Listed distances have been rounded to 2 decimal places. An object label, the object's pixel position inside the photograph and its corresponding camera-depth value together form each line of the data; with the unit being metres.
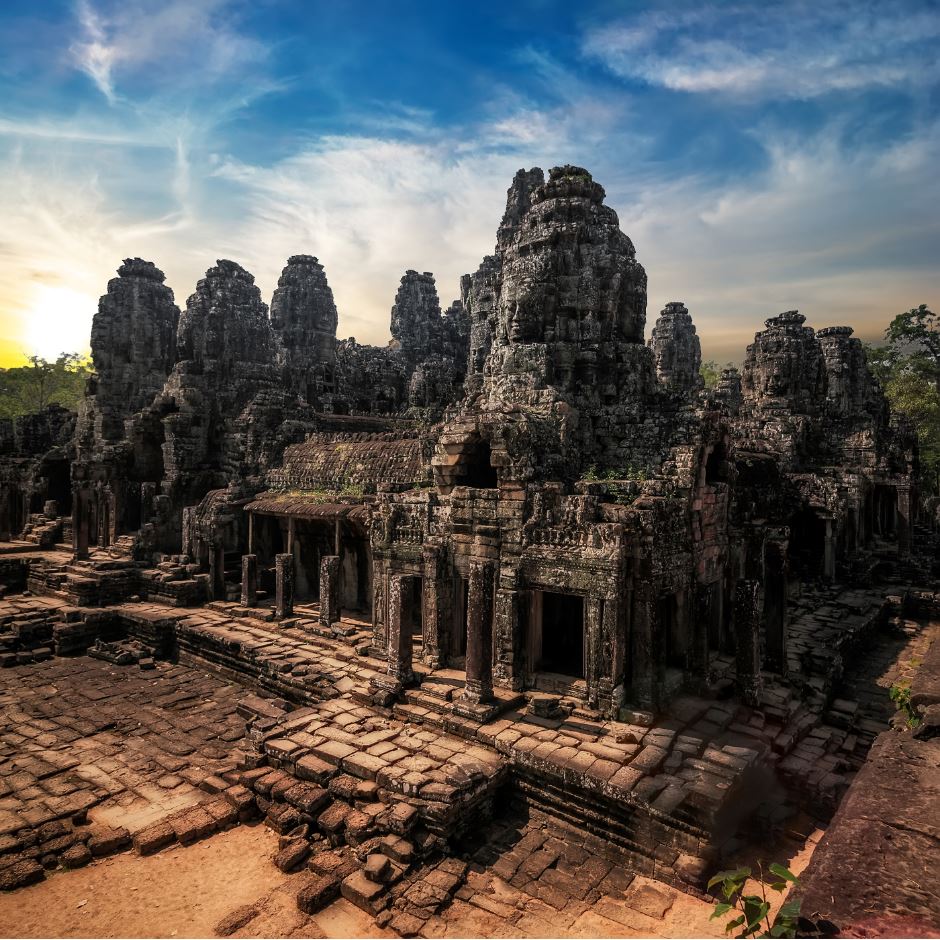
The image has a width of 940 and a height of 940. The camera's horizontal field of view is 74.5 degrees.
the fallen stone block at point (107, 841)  7.79
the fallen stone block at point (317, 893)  6.79
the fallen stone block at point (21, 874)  7.15
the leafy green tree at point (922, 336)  42.50
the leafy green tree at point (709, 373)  62.24
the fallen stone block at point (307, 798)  8.28
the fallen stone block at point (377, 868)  7.07
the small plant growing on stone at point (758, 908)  2.57
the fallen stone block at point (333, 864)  7.25
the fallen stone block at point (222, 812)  8.42
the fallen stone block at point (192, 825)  8.08
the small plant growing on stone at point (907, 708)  4.72
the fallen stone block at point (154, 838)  7.86
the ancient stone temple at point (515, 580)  8.38
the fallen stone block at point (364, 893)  6.79
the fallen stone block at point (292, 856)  7.49
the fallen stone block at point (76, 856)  7.55
